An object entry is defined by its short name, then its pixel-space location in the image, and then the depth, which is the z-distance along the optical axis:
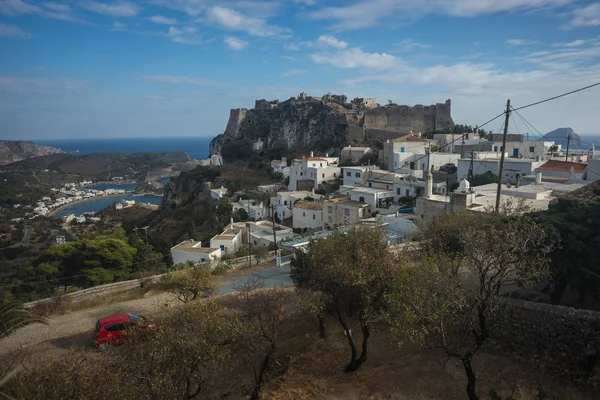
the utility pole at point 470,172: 36.36
